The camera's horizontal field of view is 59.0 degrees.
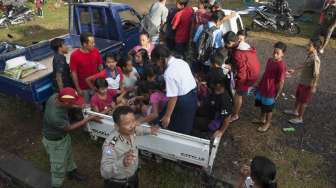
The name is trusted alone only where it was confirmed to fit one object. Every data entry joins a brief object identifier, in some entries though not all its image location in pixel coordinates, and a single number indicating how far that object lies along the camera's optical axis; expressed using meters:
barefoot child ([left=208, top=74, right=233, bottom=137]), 4.36
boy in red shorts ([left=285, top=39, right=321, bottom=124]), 5.04
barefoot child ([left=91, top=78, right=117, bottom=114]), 4.76
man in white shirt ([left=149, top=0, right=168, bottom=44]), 6.99
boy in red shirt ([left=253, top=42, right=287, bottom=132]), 4.85
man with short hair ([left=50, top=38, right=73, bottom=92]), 5.04
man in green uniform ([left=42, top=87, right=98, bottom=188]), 3.61
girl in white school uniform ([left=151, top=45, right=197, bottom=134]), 3.75
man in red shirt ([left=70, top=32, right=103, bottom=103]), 5.04
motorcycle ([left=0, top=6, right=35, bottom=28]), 12.52
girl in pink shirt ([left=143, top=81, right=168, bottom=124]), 4.29
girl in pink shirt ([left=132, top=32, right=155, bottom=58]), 5.65
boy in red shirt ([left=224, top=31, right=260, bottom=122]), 5.04
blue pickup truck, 6.44
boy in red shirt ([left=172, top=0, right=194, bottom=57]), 6.64
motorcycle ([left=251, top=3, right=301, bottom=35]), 10.96
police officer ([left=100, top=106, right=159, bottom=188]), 2.96
